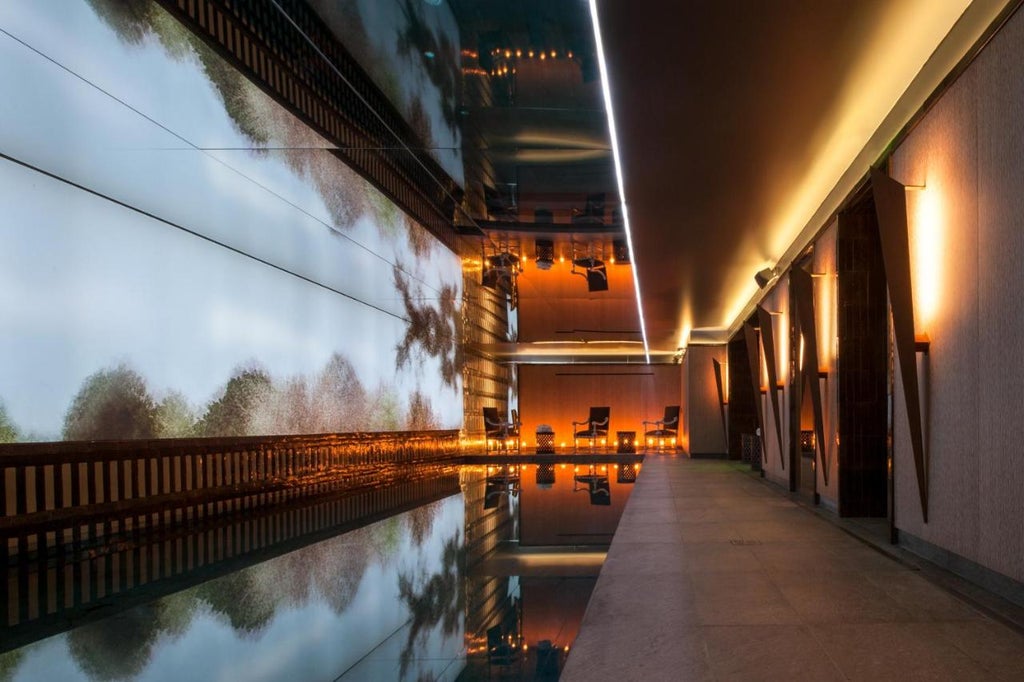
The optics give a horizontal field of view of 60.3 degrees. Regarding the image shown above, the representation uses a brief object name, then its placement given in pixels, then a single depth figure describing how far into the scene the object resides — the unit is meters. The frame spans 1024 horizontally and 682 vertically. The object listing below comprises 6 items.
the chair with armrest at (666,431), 22.53
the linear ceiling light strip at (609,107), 3.89
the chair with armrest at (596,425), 21.61
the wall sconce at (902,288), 4.54
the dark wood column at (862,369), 6.70
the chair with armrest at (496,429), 20.72
